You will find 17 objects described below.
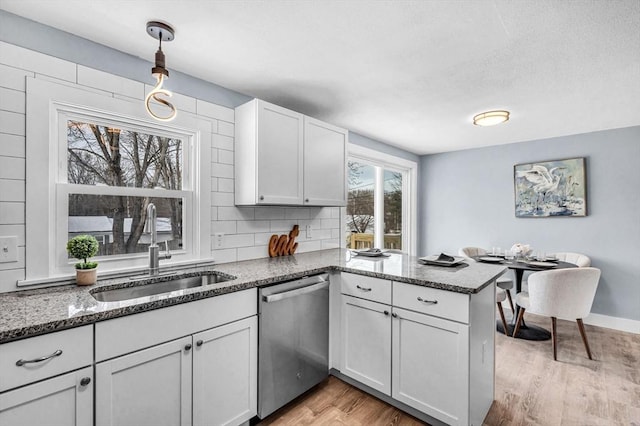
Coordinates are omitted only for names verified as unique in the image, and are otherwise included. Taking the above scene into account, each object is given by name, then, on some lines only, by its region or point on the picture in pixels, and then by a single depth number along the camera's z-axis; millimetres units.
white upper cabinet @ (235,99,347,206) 2303
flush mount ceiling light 2881
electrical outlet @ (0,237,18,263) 1504
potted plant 1588
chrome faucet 1944
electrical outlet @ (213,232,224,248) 2344
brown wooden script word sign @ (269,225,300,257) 2717
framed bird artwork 3656
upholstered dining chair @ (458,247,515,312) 3367
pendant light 1628
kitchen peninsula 1244
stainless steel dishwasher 1806
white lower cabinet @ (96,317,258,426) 1278
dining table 2943
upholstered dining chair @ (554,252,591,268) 3359
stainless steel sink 1683
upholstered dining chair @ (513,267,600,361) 2613
